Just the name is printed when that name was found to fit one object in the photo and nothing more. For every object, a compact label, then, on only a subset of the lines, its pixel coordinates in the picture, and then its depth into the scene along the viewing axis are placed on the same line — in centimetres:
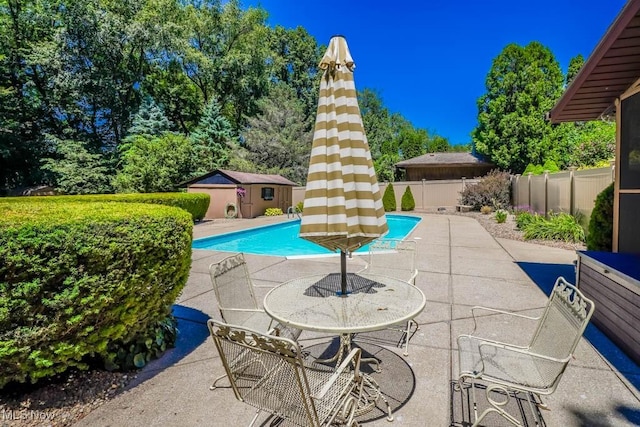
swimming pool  1064
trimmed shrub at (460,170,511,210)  1736
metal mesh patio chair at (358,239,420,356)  360
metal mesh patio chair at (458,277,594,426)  209
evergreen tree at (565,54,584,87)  2370
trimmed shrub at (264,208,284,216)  1922
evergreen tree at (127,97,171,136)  2317
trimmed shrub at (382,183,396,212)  2120
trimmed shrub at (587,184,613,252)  531
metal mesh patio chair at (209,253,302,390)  306
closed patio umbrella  257
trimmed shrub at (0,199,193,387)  222
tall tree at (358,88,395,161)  3444
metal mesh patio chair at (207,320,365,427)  173
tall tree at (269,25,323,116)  3238
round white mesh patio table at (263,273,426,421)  233
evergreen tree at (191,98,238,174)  2395
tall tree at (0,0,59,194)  2080
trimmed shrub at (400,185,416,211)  2111
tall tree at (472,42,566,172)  2134
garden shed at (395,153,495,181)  2398
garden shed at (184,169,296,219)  1738
